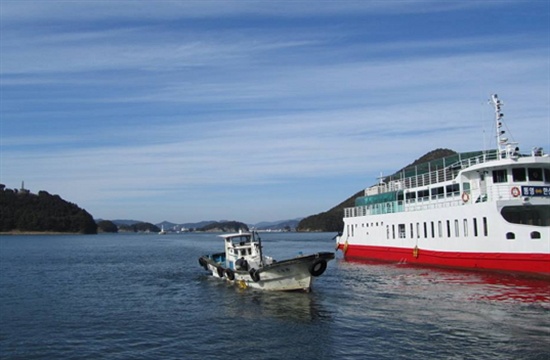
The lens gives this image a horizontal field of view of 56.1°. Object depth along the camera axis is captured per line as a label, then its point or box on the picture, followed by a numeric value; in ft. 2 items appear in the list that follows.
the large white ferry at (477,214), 124.16
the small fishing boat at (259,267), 112.06
